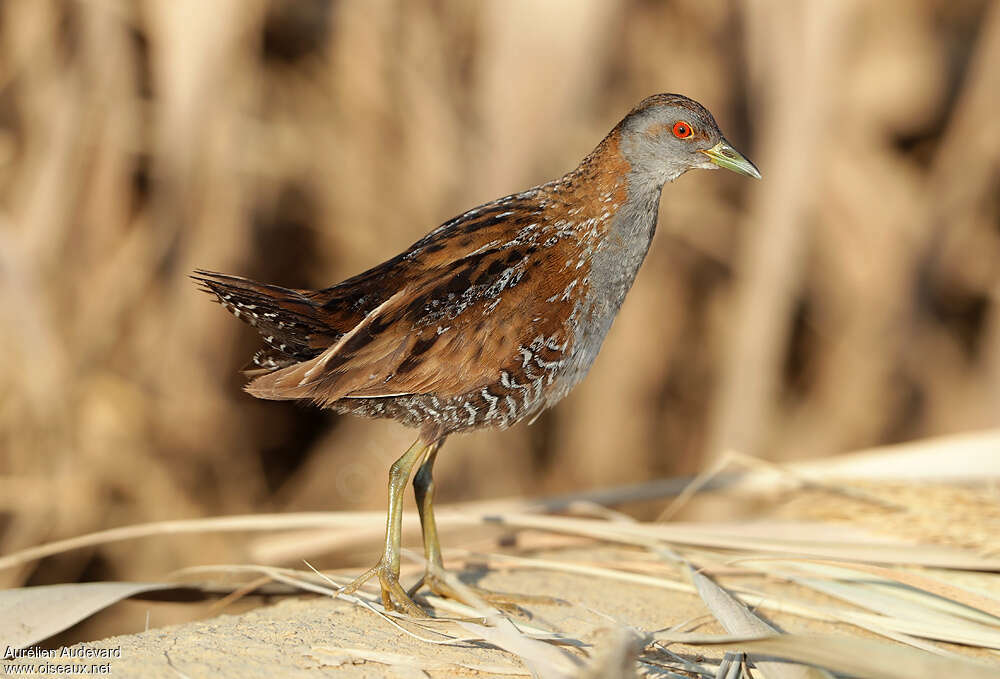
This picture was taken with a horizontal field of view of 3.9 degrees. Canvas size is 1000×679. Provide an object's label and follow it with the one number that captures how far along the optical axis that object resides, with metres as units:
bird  3.69
